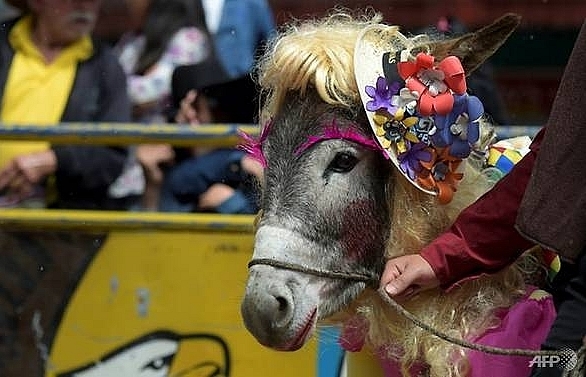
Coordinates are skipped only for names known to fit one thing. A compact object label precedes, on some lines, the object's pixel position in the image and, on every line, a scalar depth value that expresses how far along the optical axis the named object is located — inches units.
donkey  247.4
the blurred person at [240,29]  443.5
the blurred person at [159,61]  446.0
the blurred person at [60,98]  412.2
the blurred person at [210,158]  415.2
